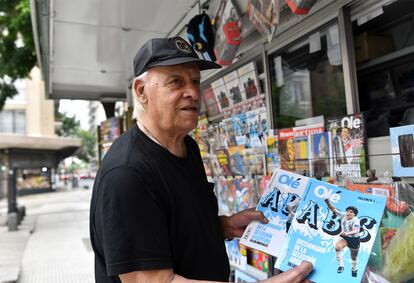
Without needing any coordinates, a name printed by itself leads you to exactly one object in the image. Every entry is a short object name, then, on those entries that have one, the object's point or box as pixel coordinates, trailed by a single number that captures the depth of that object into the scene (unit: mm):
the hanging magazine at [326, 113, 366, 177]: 1823
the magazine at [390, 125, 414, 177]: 1538
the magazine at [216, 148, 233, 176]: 3248
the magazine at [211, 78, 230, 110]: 3352
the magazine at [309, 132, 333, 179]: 1979
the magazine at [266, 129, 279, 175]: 2475
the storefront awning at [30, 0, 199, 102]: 3223
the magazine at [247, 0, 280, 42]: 1834
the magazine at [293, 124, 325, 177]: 2112
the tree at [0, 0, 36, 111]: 7016
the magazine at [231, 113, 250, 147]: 2973
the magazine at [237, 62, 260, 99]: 2936
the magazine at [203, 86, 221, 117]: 3547
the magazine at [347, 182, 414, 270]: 1186
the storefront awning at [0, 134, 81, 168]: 17236
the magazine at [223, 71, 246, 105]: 3152
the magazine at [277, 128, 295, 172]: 2281
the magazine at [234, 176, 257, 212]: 2834
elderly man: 1101
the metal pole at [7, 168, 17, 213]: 10062
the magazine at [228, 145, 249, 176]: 3010
